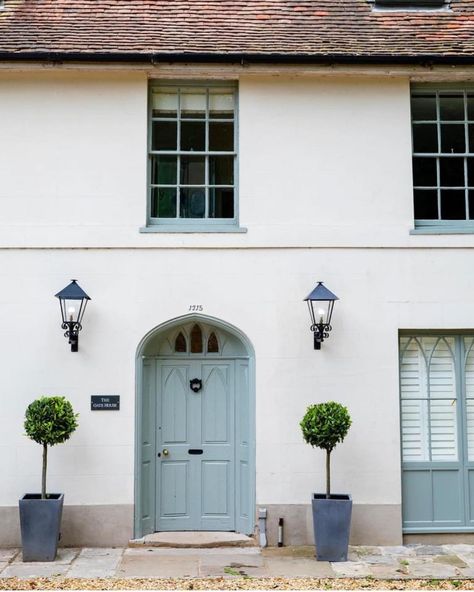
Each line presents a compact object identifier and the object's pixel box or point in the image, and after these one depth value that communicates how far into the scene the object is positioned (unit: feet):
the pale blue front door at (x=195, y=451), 32.35
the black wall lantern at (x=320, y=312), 31.01
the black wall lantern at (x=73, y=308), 30.60
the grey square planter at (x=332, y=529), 28.96
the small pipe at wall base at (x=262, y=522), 31.07
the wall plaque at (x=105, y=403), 31.32
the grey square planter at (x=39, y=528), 28.66
